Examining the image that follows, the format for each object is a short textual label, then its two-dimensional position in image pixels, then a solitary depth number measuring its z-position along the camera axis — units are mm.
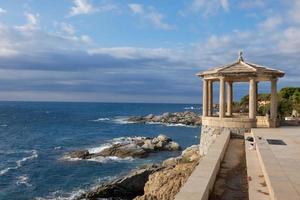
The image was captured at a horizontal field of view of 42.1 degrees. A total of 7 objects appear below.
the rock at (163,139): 51388
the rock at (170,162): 30606
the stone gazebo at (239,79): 22344
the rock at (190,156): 23966
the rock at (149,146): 47094
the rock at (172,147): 49281
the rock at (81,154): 43838
